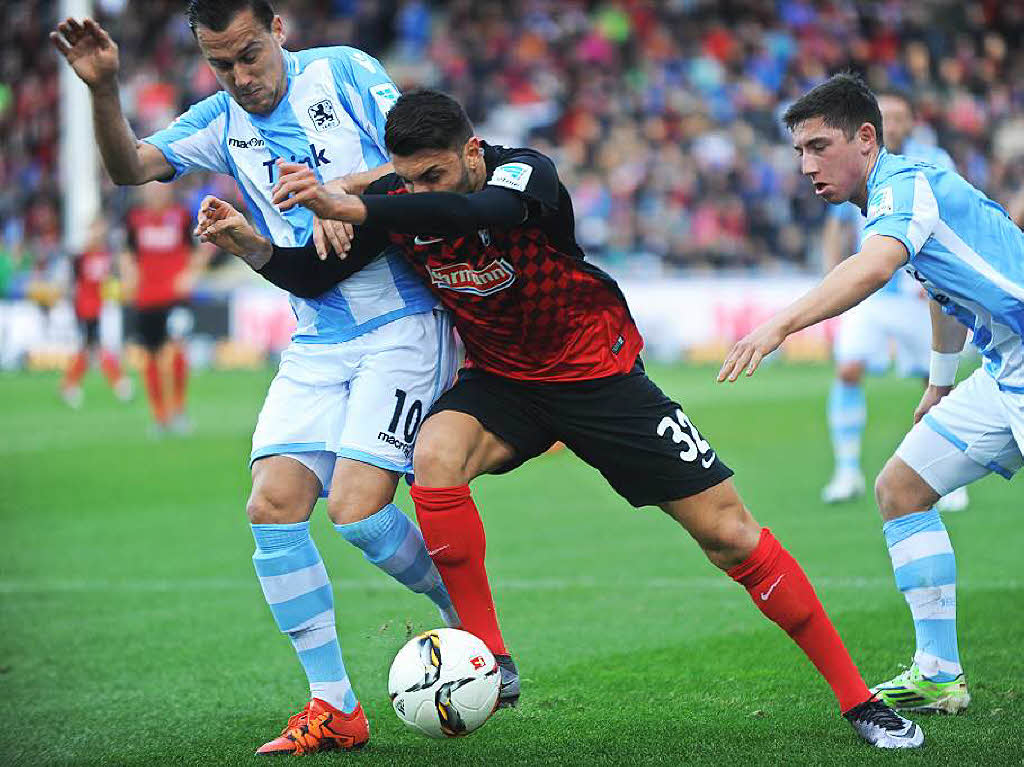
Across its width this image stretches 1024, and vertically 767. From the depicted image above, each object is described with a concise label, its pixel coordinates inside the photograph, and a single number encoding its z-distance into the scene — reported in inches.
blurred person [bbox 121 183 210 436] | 1154.0
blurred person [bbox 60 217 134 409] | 1424.7
